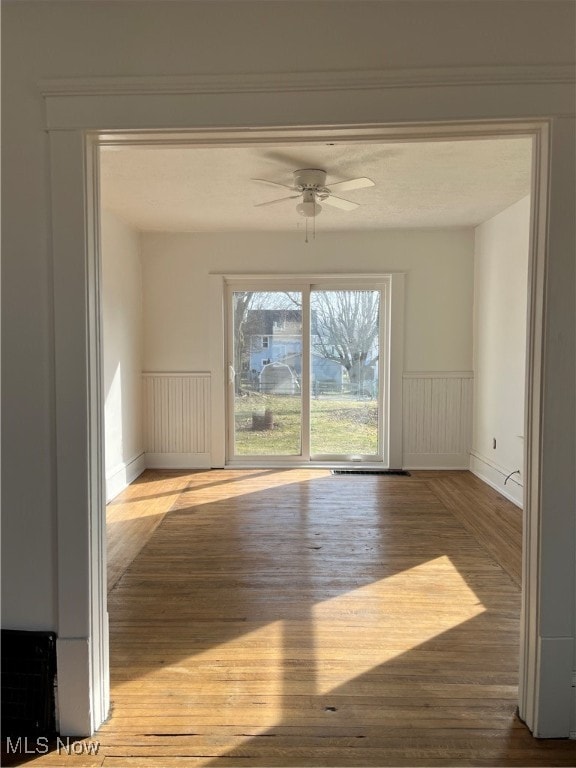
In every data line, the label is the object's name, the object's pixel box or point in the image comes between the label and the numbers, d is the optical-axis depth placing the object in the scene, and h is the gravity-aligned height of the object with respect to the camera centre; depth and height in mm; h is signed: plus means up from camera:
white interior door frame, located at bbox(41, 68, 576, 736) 1585 +401
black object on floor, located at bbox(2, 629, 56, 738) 1660 -1103
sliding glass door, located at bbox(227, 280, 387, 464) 5391 -145
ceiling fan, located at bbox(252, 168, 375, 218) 3207 +1162
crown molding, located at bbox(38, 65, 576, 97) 1565 +896
